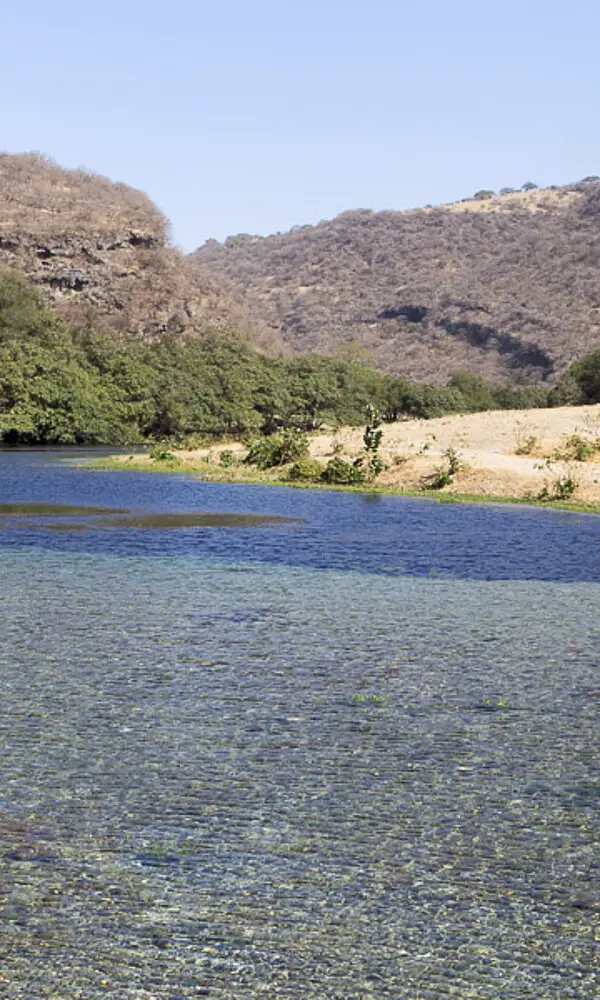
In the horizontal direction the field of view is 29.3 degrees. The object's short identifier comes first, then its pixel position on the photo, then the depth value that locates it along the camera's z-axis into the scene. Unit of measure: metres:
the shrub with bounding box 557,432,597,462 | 47.84
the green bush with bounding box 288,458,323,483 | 50.53
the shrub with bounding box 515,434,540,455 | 51.59
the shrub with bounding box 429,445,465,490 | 45.53
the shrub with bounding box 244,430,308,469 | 54.78
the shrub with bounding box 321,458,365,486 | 48.72
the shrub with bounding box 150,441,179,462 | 59.34
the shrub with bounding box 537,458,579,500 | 41.28
